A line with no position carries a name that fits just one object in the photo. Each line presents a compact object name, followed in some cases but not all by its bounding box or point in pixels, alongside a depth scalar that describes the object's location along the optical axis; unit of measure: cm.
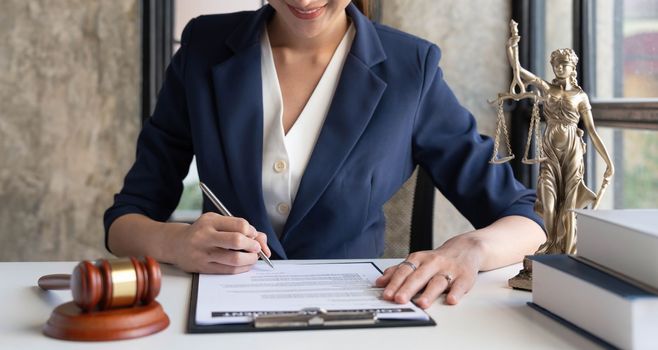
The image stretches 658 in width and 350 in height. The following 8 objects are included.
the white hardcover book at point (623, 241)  87
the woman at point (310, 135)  159
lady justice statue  112
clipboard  92
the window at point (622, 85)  241
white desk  88
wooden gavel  86
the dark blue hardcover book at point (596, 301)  83
